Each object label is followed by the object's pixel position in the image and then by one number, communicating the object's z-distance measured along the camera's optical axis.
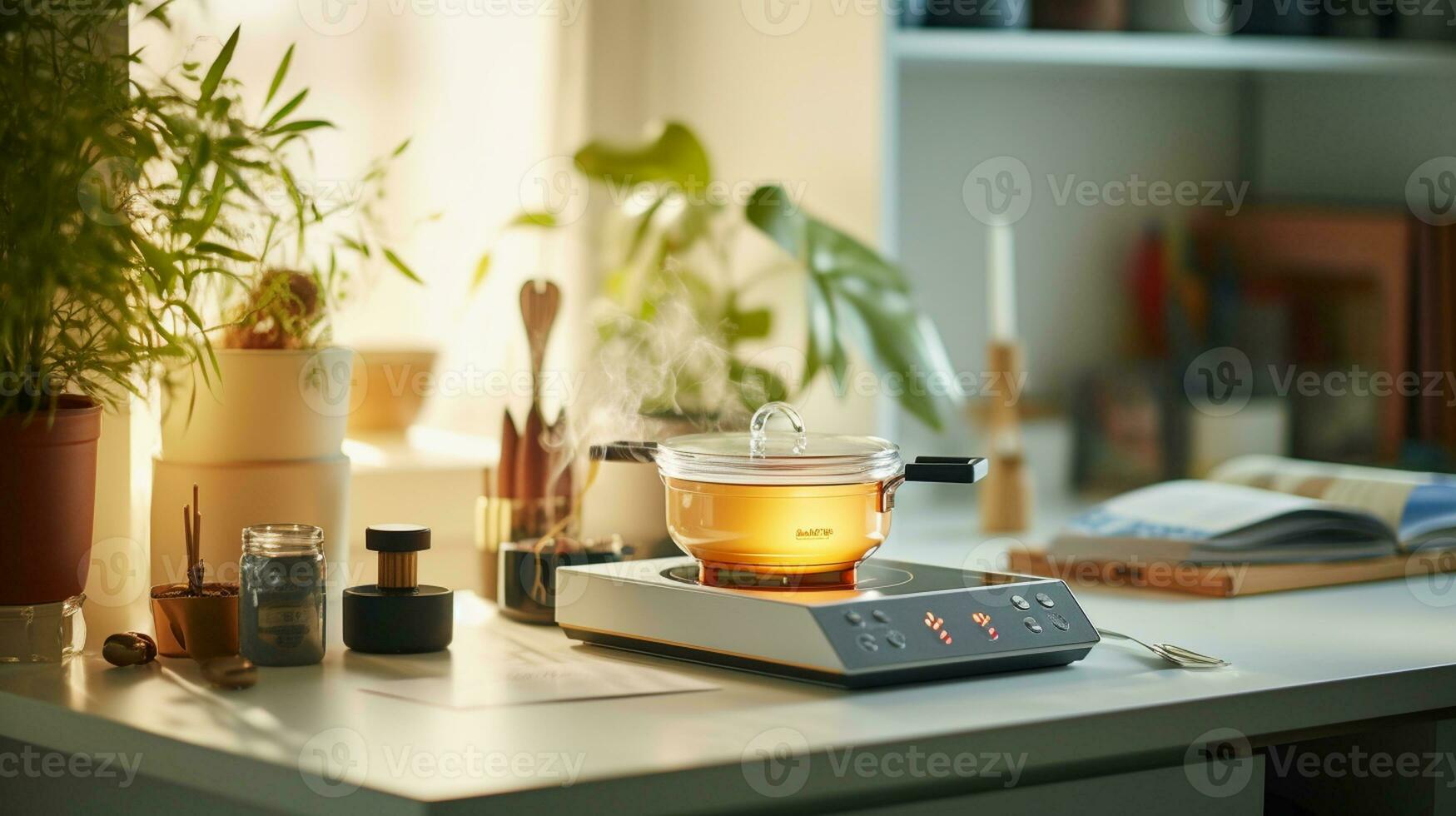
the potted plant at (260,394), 2.36
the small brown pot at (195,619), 2.30
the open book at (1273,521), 2.65
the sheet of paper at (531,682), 2.20
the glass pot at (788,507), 2.29
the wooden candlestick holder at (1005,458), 3.16
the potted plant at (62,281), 2.23
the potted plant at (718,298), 2.88
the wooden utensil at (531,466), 2.57
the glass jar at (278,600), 2.29
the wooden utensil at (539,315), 2.56
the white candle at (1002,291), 3.28
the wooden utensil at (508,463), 2.58
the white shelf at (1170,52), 3.11
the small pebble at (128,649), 2.28
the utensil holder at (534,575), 2.46
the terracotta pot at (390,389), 3.01
